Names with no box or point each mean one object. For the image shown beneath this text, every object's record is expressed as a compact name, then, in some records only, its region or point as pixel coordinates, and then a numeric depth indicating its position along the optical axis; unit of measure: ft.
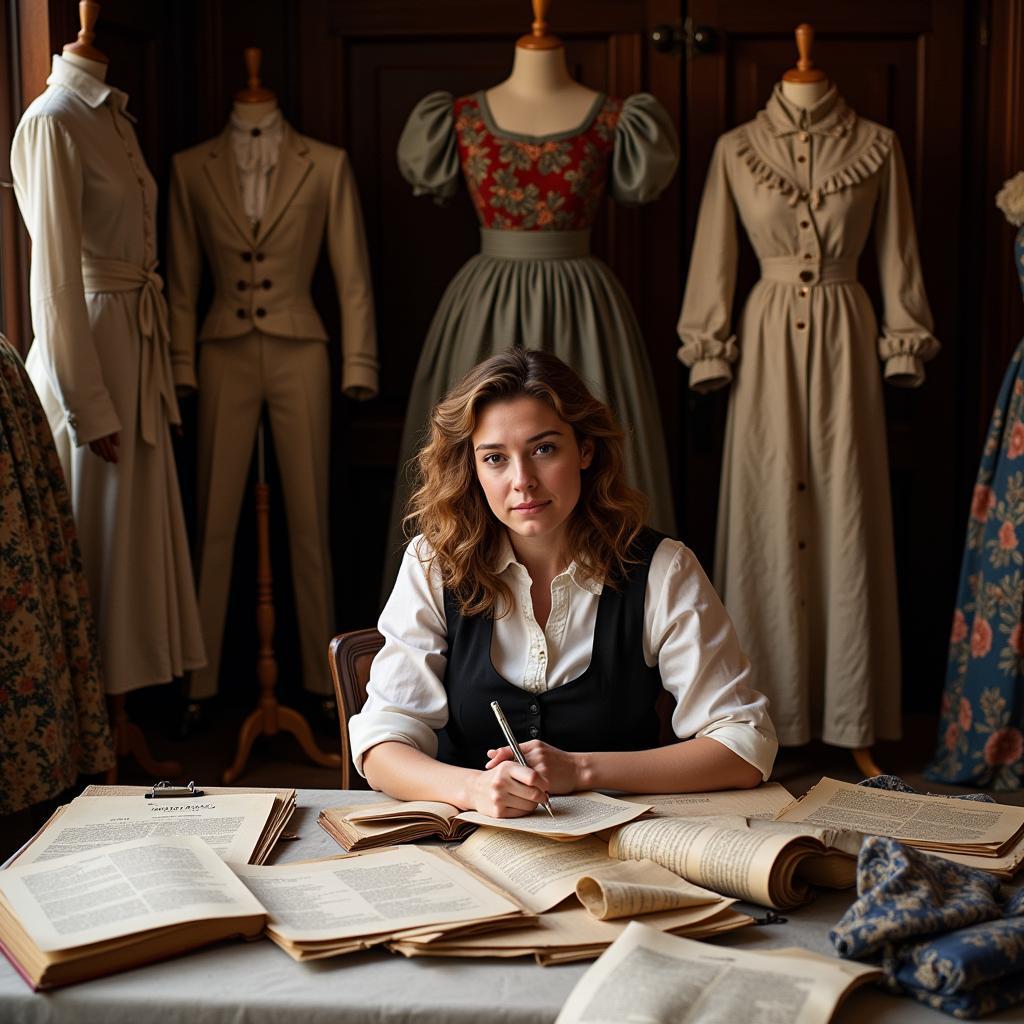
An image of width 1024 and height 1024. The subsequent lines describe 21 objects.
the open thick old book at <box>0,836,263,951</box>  3.91
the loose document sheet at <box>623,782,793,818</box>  5.14
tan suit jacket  11.41
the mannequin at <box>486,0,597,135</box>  10.74
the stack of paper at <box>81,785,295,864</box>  4.76
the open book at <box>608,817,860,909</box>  4.24
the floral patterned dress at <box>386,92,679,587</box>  10.64
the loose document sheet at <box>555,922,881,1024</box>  3.49
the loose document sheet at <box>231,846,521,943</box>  4.00
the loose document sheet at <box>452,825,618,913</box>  4.28
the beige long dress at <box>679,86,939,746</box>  10.91
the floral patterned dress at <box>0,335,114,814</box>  8.70
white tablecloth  3.63
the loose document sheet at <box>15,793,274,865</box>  4.72
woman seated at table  6.19
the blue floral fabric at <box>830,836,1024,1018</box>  3.59
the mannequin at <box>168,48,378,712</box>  11.43
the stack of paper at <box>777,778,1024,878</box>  4.61
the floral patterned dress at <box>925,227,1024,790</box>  10.75
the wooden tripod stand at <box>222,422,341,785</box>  11.41
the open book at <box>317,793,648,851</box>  4.78
